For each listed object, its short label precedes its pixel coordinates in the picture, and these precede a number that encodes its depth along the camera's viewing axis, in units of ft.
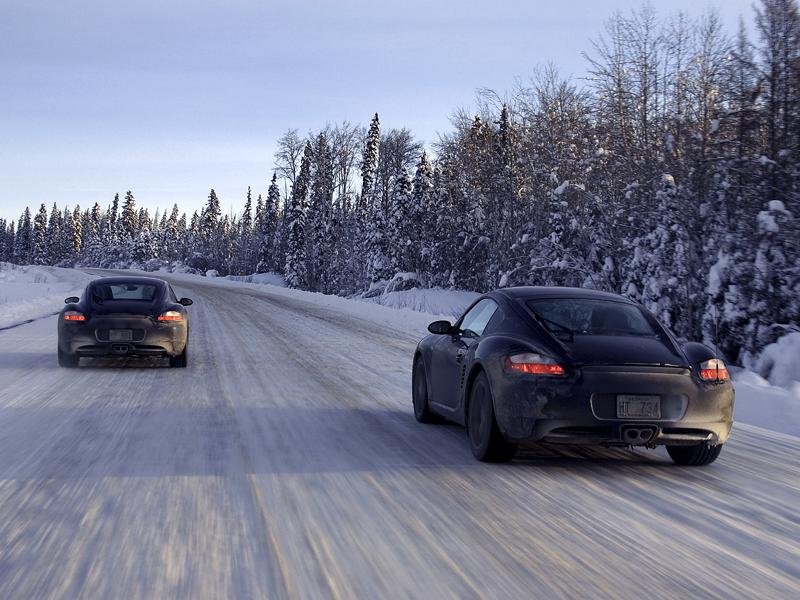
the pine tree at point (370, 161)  242.78
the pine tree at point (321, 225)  239.30
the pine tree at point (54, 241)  534.37
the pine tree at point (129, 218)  465.47
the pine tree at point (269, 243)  304.11
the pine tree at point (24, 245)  546.92
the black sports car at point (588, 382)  18.95
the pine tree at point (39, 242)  526.98
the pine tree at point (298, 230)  246.88
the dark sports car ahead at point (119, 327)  38.78
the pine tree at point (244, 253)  344.28
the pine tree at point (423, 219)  169.71
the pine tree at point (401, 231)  172.45
